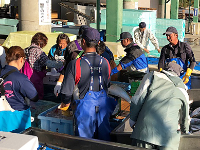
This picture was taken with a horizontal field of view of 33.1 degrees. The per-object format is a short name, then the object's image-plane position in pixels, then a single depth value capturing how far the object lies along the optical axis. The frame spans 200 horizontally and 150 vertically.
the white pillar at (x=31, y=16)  11.47
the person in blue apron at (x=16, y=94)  4.08
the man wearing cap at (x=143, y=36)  10.13
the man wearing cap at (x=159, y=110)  3.54
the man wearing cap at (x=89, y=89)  3.96
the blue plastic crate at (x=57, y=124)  4.55
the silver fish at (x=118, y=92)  4.65
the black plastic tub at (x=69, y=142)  3.22
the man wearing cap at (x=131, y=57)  6.00
